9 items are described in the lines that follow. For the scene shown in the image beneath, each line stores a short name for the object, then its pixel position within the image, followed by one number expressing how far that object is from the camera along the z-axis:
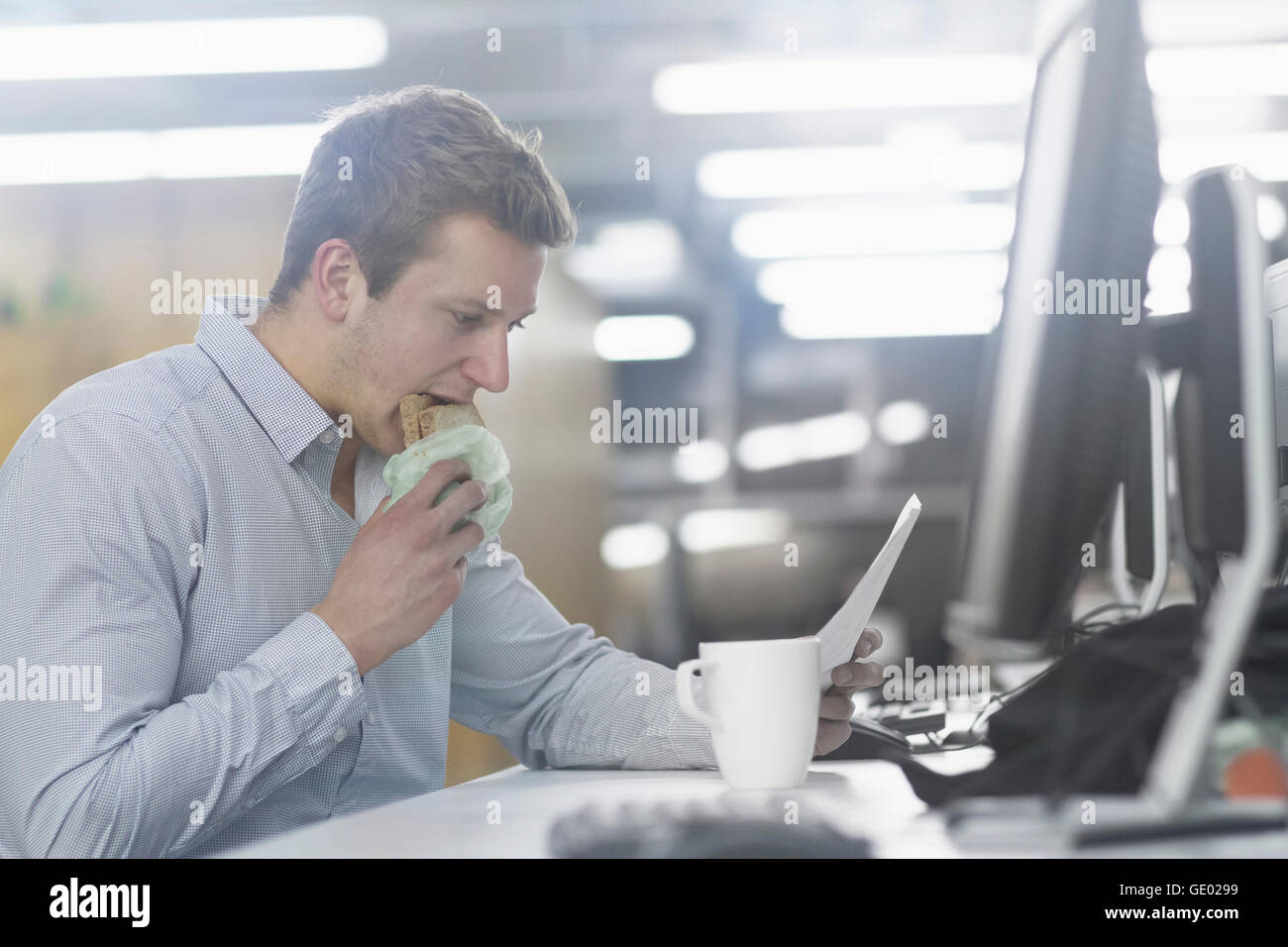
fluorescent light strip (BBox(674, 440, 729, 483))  2.77
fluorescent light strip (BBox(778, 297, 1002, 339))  2.57
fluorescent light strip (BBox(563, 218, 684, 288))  2.76
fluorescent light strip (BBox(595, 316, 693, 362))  2.71
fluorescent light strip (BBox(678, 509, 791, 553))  2.72
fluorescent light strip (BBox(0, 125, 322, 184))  2.09
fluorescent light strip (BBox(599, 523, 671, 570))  2.70
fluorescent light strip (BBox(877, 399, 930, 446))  2.75
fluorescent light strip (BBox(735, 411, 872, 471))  2.74
